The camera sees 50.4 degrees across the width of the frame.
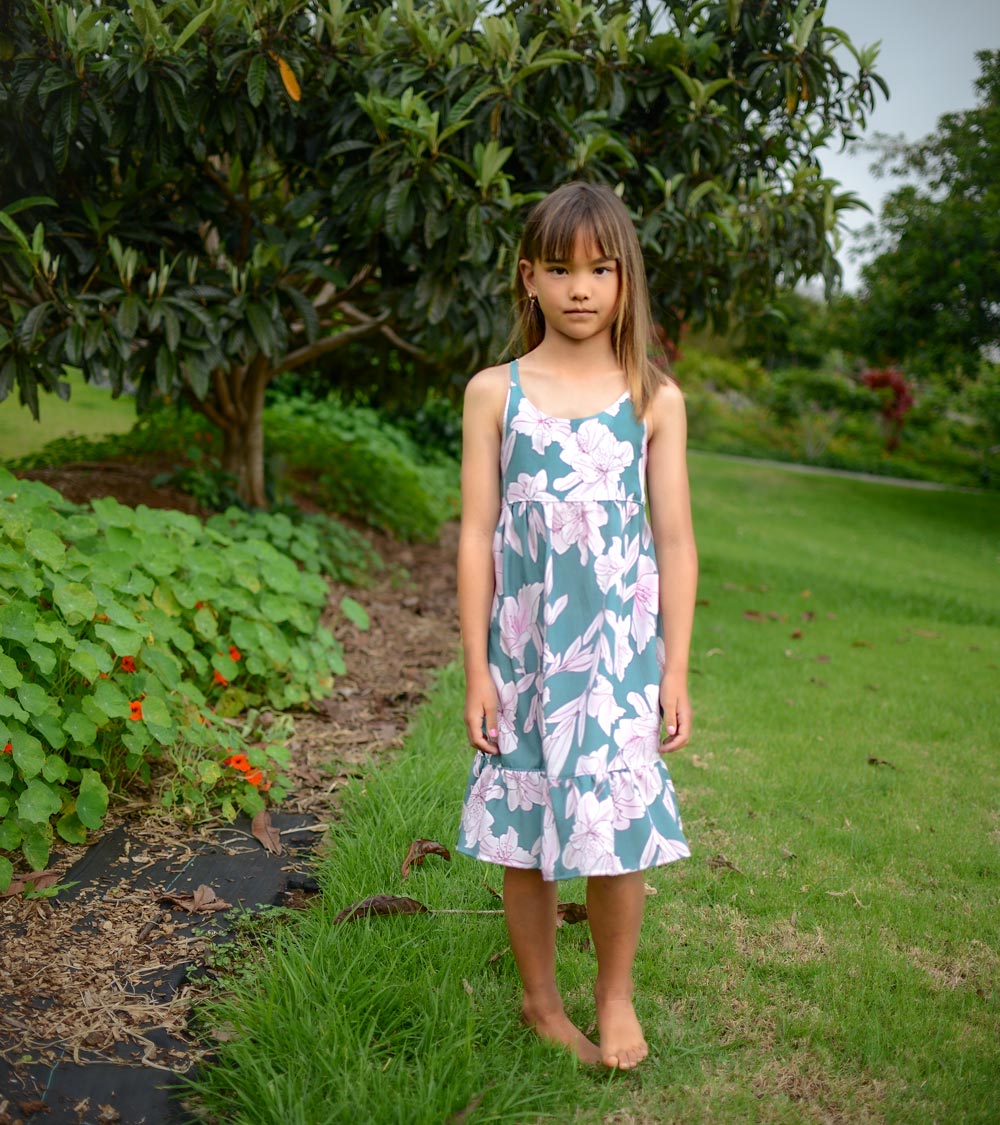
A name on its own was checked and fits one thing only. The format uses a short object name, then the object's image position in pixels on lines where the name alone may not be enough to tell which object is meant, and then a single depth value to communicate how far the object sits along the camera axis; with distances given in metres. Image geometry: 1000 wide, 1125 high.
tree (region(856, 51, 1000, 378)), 10.13
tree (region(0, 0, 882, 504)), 3.45
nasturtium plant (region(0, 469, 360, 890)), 2.24
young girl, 1.72
